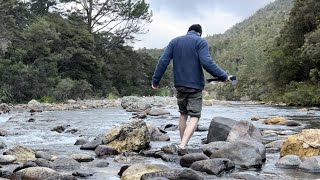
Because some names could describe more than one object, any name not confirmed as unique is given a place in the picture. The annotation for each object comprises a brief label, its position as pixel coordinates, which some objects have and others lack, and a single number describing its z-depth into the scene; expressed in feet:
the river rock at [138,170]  13.41
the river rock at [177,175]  12.73
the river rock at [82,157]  17.12
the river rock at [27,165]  14.56
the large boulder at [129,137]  19.95
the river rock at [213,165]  14.55
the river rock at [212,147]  17.47
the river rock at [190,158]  15.85
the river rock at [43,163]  15.52
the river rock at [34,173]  13.51
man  18.54
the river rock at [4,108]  55.27
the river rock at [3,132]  26.39
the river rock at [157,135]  23.68
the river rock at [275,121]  34.22
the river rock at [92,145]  20.58
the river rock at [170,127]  29.69
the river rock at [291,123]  32.04
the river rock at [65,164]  15.56
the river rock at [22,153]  17.46
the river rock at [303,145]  17.07
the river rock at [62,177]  12.53
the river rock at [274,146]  19.67
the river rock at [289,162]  15.81
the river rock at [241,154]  15.90
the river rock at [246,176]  13.25
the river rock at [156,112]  46.18
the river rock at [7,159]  16.41
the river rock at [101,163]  16.06
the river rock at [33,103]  68.41
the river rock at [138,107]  55.57
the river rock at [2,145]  20.57
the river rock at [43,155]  17.26
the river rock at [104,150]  18.93
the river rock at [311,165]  14.85
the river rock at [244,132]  20.04
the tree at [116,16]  130.82
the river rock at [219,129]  20.90
